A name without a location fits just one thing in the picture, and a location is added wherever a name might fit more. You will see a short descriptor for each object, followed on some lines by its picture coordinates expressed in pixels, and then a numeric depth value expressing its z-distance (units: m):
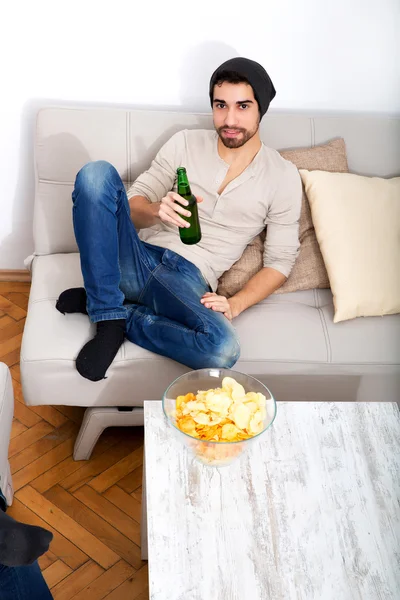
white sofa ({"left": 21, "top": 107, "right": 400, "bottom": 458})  2.27
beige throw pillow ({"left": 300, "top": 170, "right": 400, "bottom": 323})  2.45
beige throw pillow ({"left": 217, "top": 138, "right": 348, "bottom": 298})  2.54
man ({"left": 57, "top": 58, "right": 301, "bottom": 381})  2.23
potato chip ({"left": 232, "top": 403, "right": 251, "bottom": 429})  1.69
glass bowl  1.70
